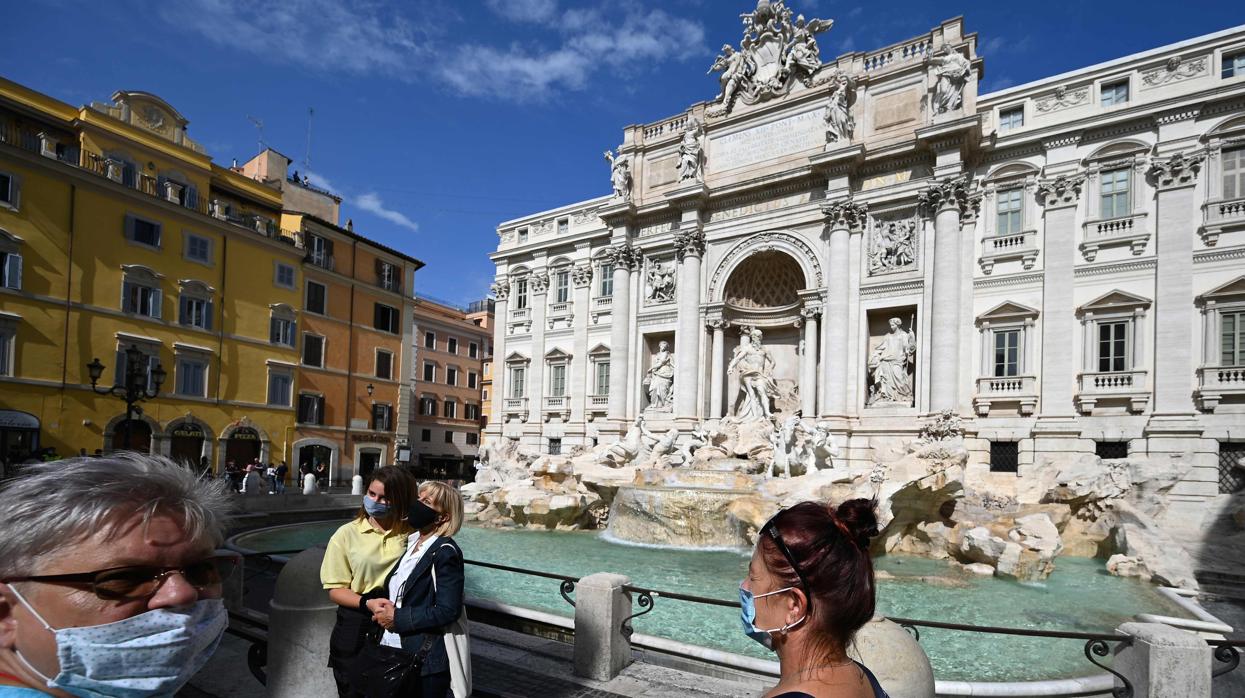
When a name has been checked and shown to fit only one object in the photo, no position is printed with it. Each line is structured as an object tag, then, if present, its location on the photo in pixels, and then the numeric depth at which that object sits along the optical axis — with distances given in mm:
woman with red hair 1826
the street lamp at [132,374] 14570
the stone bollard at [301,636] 4453
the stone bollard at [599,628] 5309
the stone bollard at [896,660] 3164
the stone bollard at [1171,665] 4309
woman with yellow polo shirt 3529
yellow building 21922
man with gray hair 1428
